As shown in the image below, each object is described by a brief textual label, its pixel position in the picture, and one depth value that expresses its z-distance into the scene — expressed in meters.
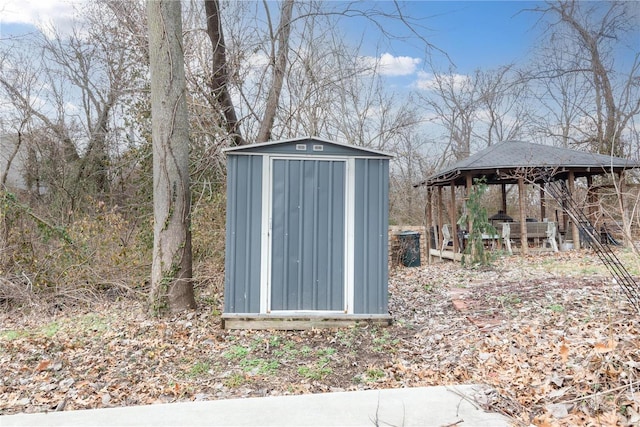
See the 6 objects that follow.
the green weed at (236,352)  3.73
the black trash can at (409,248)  9.36
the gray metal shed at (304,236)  4.44
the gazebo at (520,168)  9.91
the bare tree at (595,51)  14.52
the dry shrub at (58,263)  5.77
